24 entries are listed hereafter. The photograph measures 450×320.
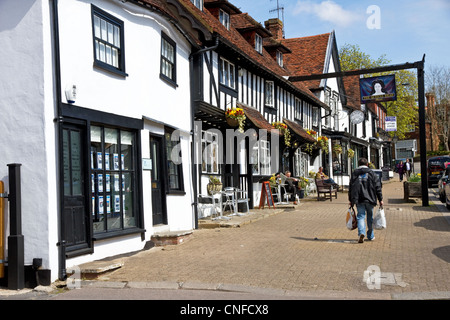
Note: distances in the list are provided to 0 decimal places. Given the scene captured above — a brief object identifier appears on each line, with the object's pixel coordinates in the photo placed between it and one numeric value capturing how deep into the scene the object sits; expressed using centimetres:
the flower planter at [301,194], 2357
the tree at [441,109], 5744
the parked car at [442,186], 1949
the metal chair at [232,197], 1487
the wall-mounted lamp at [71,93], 792
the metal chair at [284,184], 1996
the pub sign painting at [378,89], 2277
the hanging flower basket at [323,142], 2637
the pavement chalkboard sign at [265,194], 1809
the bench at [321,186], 2231
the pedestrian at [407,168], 3667
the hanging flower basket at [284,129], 2012
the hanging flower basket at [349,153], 3369
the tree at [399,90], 5178
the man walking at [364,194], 1040
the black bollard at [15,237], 718
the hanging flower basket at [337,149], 3147
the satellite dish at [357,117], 3294
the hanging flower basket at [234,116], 1513
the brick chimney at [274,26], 3102
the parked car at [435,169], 2973
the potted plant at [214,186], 1450
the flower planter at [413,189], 1970
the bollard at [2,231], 731
